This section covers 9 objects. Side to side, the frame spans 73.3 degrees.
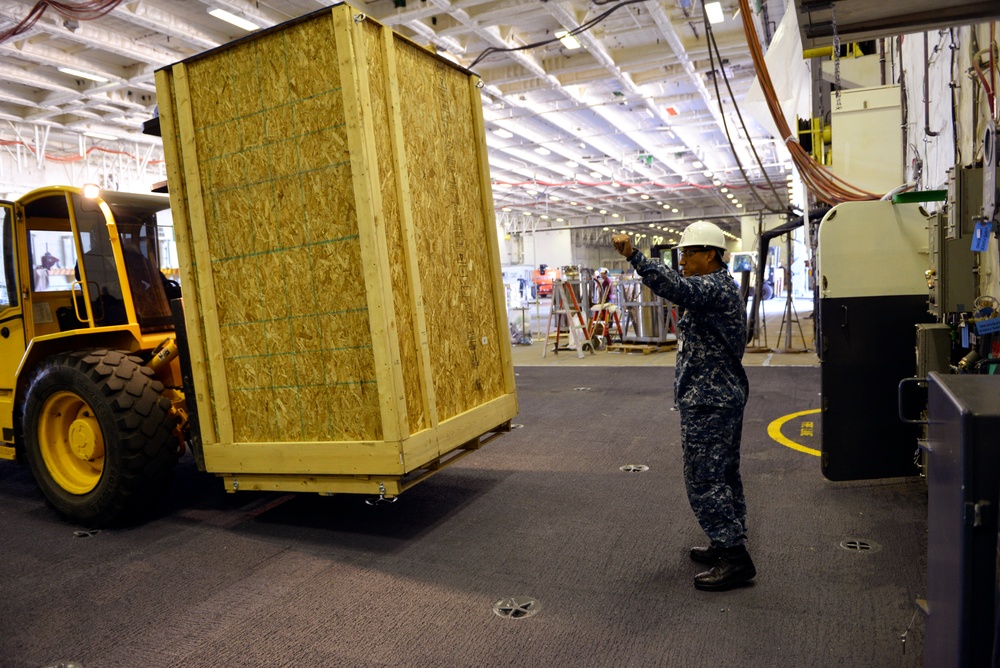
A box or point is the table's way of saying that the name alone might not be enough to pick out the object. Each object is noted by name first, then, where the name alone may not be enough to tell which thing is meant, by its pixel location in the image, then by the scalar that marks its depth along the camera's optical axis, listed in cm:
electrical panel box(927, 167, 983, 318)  356
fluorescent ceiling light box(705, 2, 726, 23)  925
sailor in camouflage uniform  318
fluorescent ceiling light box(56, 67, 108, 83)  1081
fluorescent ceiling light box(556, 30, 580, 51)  1005
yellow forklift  420
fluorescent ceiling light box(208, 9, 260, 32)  920
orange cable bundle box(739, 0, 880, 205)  564
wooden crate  358
